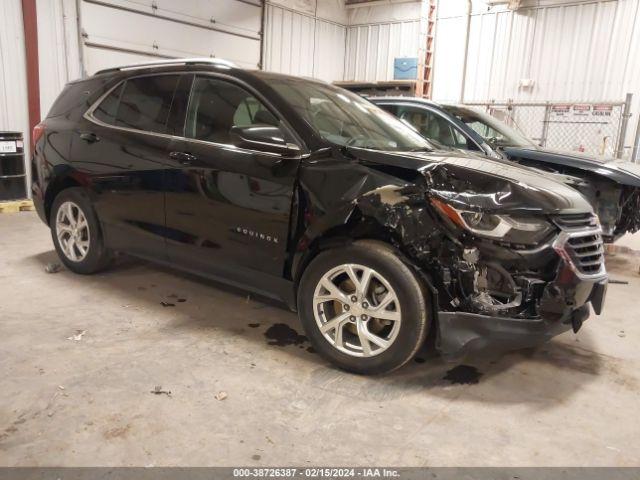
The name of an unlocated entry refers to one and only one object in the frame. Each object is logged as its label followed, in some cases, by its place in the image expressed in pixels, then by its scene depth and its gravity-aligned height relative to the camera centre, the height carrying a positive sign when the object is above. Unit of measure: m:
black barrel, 7.00 -0.66
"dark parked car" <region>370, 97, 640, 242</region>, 4.87 -0.10
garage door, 8.16 +1.75
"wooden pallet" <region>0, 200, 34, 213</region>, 6.81 -1.15
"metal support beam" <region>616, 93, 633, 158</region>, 8.35 +0.44
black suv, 2.33 -0.40
